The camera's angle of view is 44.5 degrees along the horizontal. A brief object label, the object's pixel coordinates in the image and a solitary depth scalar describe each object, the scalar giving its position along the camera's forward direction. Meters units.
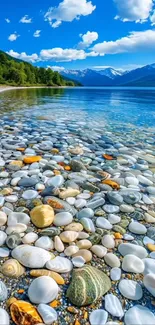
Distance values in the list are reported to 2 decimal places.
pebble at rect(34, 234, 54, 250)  0.42
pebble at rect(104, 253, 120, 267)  0.39
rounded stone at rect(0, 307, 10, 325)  0.28
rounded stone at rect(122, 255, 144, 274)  0.38
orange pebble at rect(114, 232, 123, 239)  0.46
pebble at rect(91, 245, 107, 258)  0.41
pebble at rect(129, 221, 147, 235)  0.47
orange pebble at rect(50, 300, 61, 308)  0.31
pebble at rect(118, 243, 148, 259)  0.41
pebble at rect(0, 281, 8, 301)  0.32
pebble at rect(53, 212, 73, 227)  0.49
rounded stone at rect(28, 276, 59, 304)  0.32
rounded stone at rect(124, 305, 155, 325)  0.29
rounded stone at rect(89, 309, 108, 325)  0.29
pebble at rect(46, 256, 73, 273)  0.37
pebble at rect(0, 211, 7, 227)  0.48
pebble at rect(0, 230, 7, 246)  0.42
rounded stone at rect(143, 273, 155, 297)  0.34
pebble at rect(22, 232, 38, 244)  0.43
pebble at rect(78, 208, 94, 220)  0.52
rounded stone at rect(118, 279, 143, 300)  0.33
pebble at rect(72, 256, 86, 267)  0.38
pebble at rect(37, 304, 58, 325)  0.29
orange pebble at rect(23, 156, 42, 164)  0.82
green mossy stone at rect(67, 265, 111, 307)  0.32
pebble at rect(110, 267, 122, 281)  0.36
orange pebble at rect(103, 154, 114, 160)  0.92
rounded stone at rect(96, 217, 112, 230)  0.49
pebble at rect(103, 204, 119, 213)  0.54
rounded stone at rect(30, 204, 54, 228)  0.48
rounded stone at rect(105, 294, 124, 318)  0.30
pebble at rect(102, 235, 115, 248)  0.43
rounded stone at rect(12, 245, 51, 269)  0.38
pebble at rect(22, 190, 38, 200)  0.58
